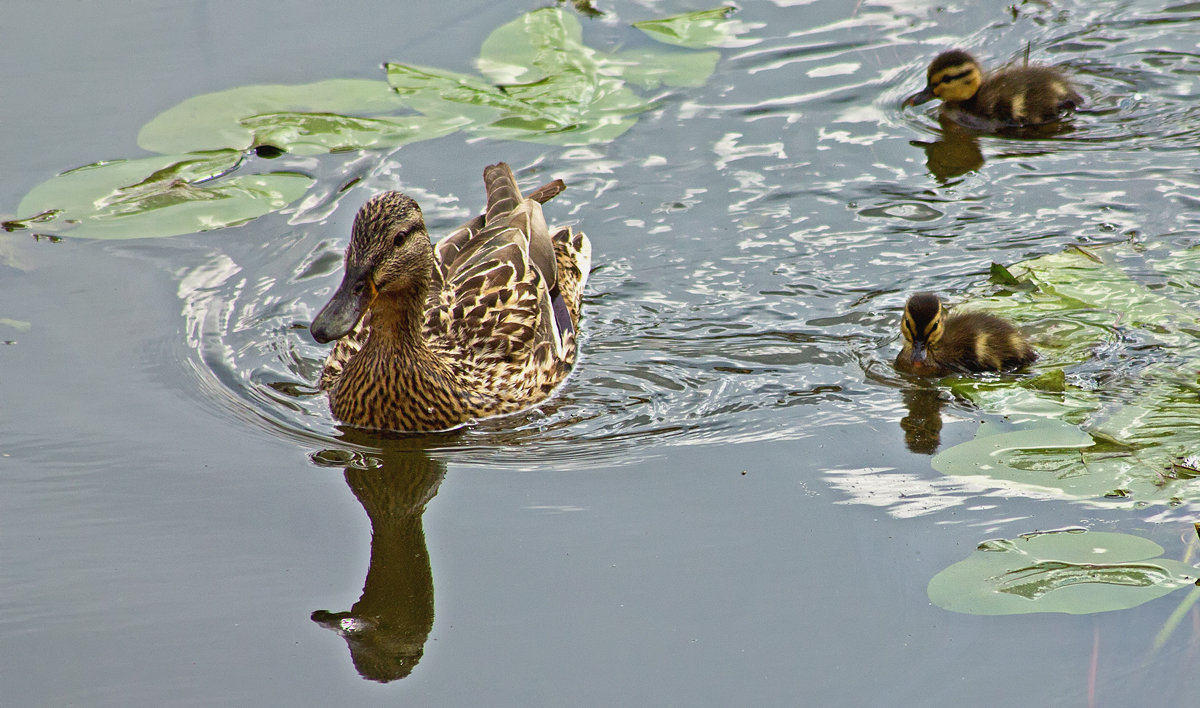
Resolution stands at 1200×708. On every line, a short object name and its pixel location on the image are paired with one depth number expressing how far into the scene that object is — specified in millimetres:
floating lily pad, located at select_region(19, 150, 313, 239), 10852
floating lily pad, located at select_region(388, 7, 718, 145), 12469
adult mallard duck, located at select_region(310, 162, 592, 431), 8586
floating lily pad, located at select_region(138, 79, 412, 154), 12047
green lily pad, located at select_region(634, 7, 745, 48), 14047
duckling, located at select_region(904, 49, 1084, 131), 13078
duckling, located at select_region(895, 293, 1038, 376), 9453
